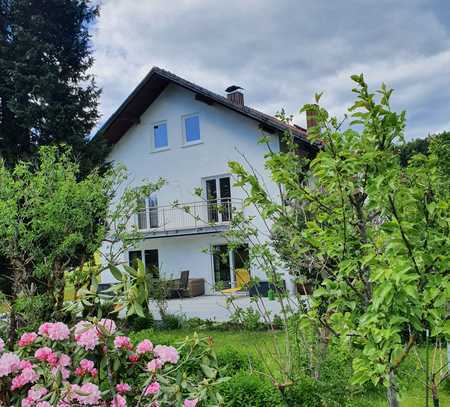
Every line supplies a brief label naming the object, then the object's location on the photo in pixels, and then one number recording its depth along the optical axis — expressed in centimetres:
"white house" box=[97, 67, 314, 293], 1789
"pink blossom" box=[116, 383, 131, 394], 230
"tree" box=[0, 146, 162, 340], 604
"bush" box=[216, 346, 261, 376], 450
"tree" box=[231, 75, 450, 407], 193
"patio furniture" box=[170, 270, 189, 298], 1690
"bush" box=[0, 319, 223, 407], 217
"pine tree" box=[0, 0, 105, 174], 1477
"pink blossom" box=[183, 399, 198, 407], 219
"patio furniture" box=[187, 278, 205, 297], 1792
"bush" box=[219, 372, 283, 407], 336
